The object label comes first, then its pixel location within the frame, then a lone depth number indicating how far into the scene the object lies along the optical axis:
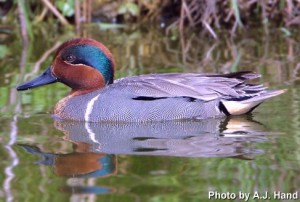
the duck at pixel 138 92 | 12.62
